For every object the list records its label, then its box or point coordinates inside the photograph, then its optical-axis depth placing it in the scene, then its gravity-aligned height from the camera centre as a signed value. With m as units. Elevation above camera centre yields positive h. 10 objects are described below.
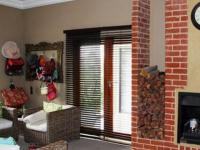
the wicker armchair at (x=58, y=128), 4.72 -0.98
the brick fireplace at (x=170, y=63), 3.27 +0.12
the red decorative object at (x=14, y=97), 5.73 -0.50
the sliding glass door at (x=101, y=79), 4.95 -0.12
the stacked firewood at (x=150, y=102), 3.58 -0.38
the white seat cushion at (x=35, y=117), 4.93 -0.79
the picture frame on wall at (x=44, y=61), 5.66 +0.25
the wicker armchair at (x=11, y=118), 4.87 -0.81
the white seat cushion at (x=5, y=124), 4.78 -0.87
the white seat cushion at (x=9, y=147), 2.56 -0.68
